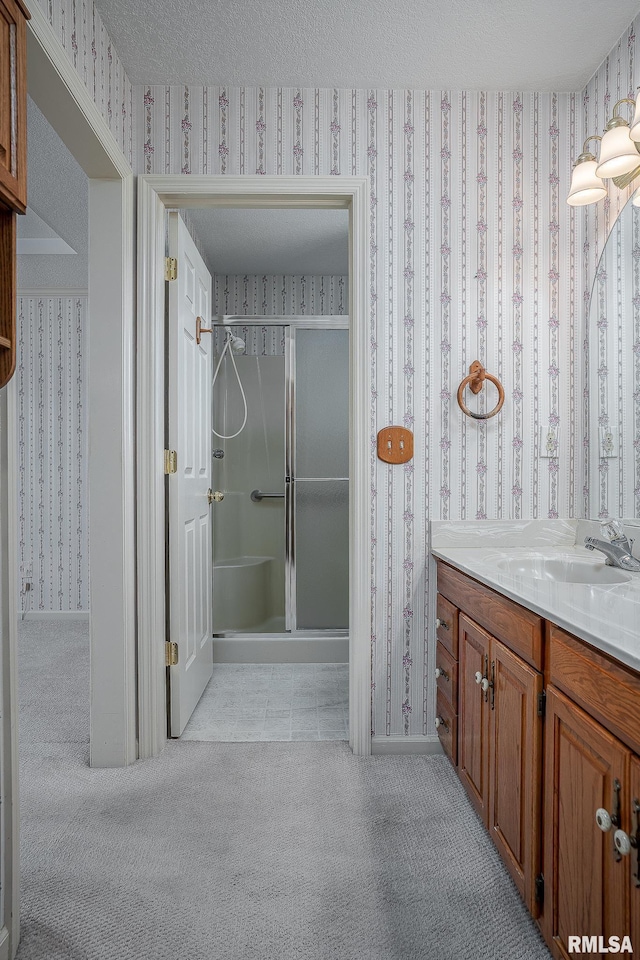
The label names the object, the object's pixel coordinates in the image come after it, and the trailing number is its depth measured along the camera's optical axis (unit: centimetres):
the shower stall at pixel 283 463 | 373
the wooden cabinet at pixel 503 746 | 132
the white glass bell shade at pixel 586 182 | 199
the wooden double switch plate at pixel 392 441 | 230
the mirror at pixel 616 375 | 194
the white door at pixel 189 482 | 242
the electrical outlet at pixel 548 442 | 232
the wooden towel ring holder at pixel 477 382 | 225
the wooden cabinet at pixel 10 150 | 105
